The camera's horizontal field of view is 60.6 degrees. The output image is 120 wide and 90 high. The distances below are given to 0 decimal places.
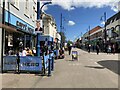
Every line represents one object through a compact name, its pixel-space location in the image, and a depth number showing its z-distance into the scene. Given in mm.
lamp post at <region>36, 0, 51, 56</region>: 6129
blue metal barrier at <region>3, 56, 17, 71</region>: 5510
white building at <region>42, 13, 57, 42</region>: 22542
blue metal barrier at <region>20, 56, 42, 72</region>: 5440
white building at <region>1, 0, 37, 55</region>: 6931
